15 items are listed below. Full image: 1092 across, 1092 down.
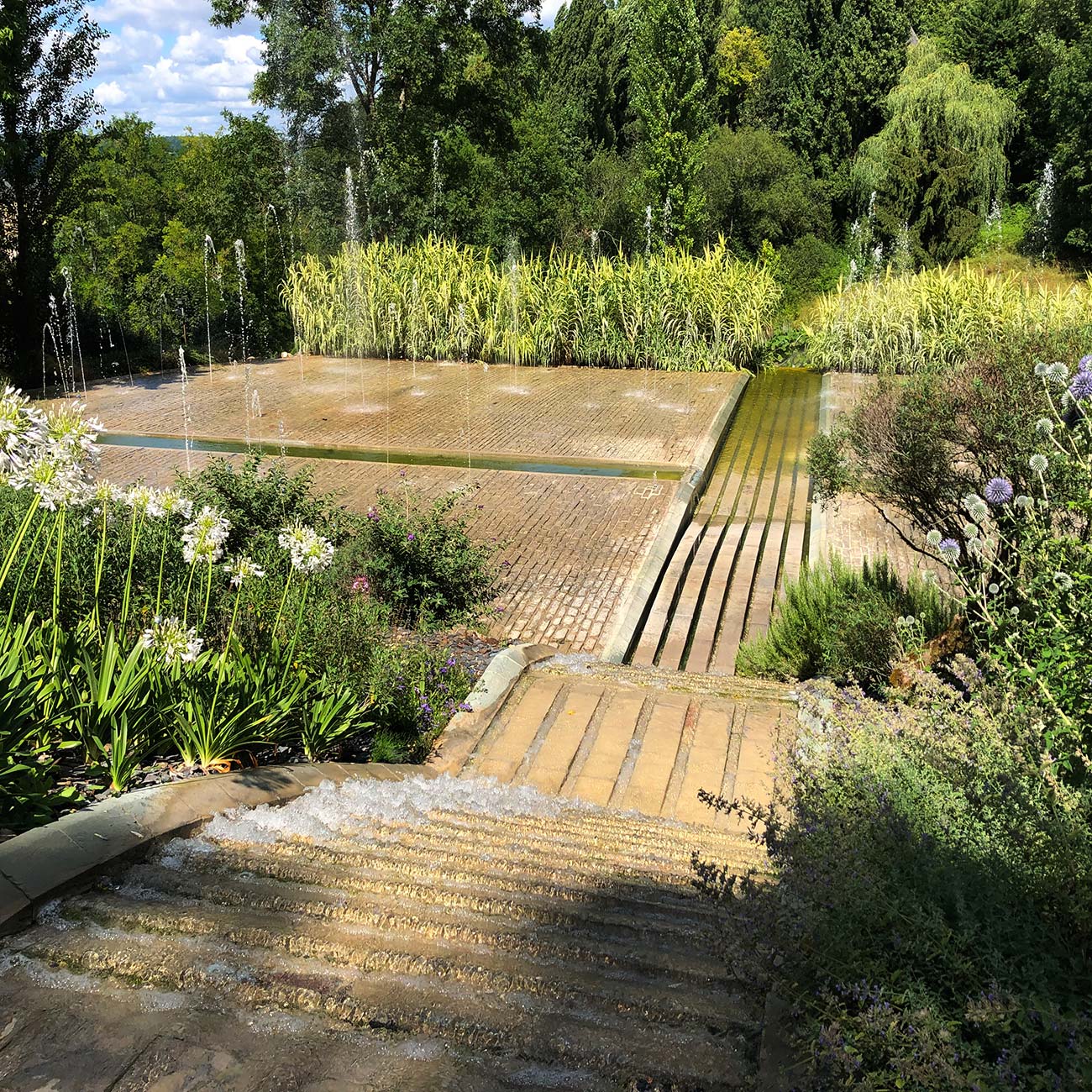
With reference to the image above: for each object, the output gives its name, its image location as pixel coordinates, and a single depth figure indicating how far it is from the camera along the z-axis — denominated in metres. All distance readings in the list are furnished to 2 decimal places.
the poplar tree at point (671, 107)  21.12
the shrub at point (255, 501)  7.10
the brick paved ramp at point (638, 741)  4.91
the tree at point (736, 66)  33.85
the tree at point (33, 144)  14.78
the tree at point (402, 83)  20.64
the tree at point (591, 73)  33.72
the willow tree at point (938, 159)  23.42
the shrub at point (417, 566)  7.18
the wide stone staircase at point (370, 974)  1.95
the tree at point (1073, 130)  23.11
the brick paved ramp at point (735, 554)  7.85
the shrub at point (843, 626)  6.16
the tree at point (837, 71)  26.20
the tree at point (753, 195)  24.91
